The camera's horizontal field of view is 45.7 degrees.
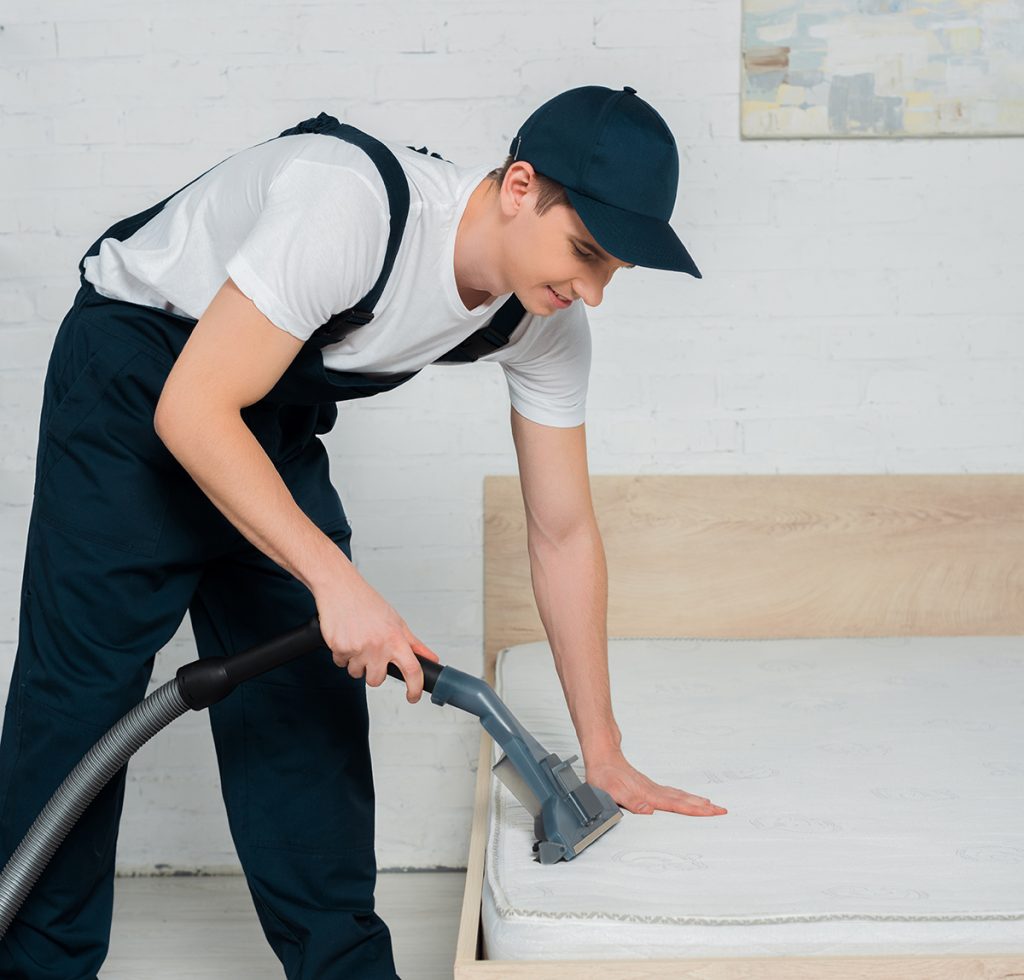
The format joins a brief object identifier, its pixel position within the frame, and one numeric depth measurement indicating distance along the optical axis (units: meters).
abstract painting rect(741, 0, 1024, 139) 2.25
